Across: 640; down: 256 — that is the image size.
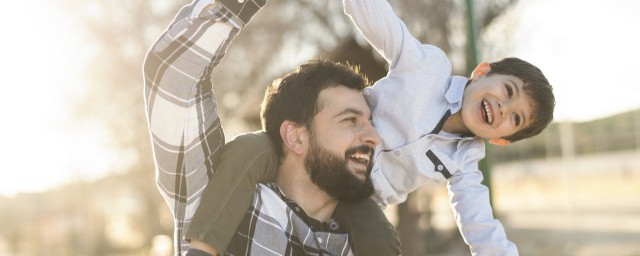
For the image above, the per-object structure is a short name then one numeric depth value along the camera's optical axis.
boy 2.86
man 2.28
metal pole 6.84
